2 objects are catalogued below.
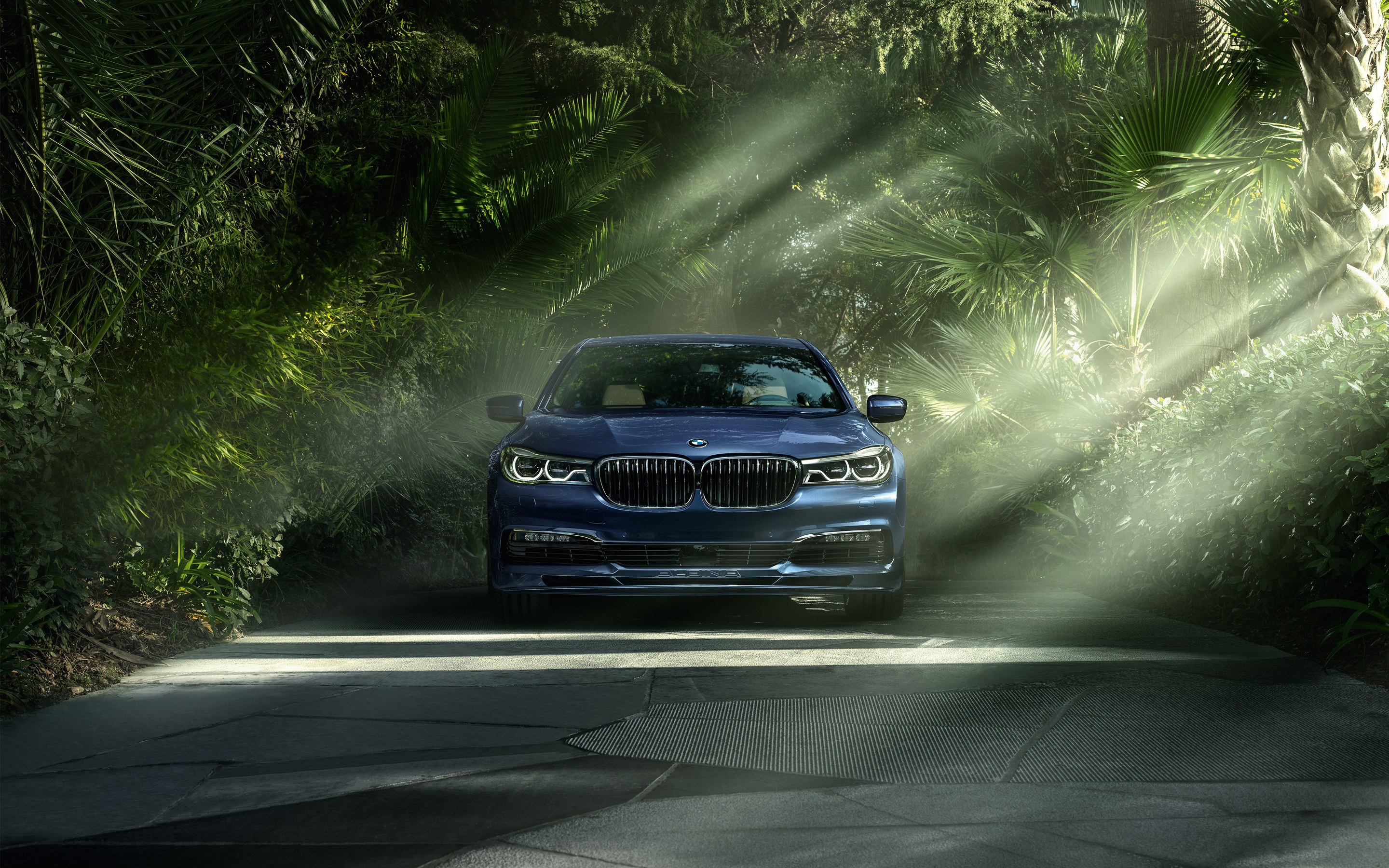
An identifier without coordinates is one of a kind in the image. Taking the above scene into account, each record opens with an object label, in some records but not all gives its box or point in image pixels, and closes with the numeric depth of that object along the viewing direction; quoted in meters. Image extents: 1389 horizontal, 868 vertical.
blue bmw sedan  6.51
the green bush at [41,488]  4.84
